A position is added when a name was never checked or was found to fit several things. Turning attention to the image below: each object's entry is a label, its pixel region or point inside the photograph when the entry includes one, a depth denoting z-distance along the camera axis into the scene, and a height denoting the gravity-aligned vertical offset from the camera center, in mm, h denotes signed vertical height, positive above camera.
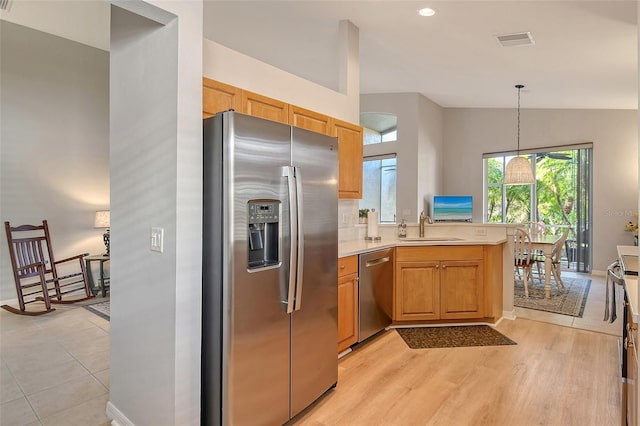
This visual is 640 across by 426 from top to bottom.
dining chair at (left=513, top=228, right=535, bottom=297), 5066 -586
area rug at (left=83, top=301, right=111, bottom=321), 4281 -1176
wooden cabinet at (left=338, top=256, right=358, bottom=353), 2910 -727
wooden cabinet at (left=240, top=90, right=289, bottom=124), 2709 +795
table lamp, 5426 -137
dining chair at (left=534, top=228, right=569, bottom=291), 5441 -707
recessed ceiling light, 3374 +1822
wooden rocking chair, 4426 -735
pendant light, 5656 +590
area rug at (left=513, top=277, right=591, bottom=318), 4453 -1158
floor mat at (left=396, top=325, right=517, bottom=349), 3328 -1170
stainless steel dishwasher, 3180 -725
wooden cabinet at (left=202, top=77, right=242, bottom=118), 2430 +769
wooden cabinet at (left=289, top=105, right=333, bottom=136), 3108 +796
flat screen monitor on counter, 7449 +59
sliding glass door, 6832 +287
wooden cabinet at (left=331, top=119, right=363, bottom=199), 3586 +520
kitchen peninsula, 3658 -690
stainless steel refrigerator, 1787 -306
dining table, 5027 -555
